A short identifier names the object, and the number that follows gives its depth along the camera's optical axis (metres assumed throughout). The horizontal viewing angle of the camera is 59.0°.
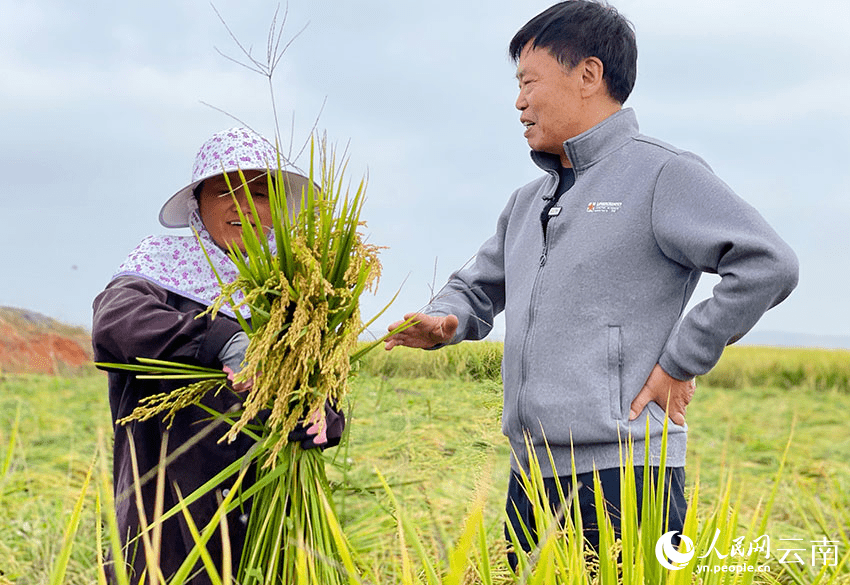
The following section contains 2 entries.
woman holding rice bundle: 1.69
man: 1.74
